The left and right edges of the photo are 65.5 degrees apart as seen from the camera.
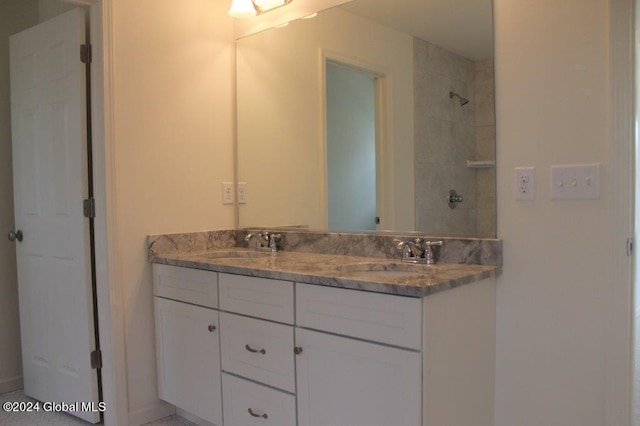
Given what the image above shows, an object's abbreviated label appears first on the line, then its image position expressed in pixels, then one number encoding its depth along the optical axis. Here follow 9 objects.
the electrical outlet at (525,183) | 1.72
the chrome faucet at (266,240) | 2.47
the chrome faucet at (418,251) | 1.92
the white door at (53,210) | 2.27
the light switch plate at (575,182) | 1.59
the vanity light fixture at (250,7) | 2.47
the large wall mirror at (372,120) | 1.88
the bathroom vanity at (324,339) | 1.47
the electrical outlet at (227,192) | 2.64
